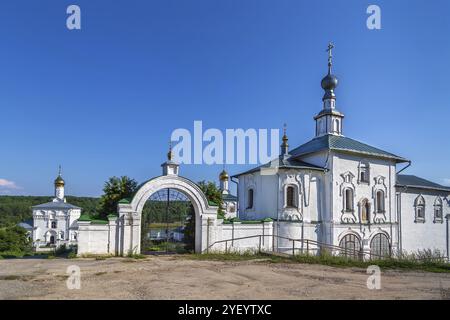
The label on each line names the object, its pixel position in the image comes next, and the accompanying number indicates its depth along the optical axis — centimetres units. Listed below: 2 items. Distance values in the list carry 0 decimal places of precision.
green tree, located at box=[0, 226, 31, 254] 3269
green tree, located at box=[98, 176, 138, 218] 1970
